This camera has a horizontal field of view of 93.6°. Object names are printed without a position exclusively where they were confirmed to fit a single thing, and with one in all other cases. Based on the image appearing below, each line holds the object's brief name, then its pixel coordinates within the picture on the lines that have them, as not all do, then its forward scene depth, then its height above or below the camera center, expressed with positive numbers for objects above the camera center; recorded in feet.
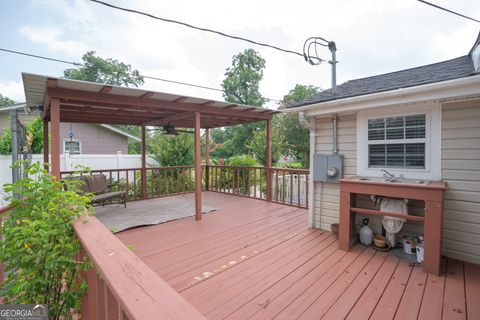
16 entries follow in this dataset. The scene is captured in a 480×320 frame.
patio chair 15.20 -2.26
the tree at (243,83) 53.01 +17.30
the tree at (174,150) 26.96 +0.66
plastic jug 10.07 -3.60
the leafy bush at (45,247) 3.83 -1.62
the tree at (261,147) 27.78 +1.04
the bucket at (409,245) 9.03 -3.63
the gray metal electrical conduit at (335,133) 11.55 +1.15
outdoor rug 13.16 -3.86
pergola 10.07 +2.99
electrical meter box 11.50 -0.63
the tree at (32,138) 21.83 +1.75
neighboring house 34.45 +2.82
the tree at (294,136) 49.37 +4.38
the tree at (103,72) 55.47 +21.53
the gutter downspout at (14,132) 12.87 +1.36
